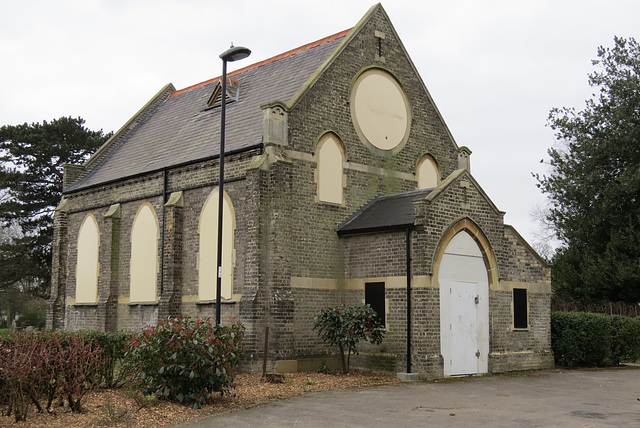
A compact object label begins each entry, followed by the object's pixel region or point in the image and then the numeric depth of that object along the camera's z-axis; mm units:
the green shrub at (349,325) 20297
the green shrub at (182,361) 14375
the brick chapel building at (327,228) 20984
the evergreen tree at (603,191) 32344
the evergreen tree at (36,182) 48344
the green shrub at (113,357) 16531
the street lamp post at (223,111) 17672
